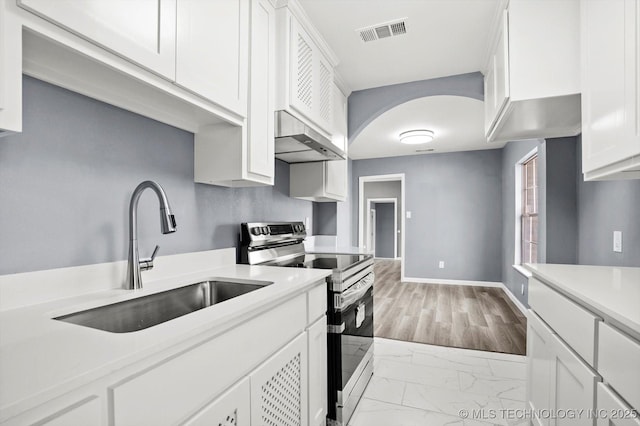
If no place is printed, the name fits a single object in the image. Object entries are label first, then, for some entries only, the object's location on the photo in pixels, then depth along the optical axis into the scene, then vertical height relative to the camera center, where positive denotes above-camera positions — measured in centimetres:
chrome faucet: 121 -4
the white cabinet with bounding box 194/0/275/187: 162 +40
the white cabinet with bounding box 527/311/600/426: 103 -63
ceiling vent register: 218 +128
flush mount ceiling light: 452 +110
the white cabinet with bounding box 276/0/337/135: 190 +93
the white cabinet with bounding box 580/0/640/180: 113 +51
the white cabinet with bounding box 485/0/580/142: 169 +84
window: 386 +6
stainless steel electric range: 177 -51
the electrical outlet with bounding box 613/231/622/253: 198 -16
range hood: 195 +48
